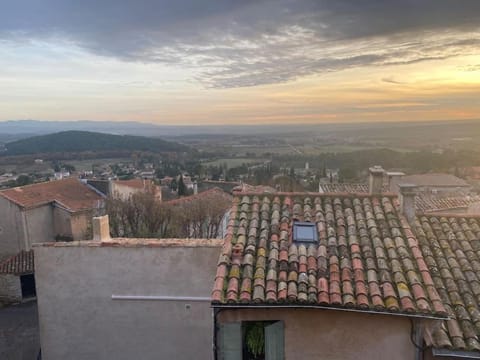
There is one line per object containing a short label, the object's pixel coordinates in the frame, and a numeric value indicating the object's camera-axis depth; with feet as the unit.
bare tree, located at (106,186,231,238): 87.30
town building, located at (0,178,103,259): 82.84
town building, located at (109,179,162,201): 105.19
